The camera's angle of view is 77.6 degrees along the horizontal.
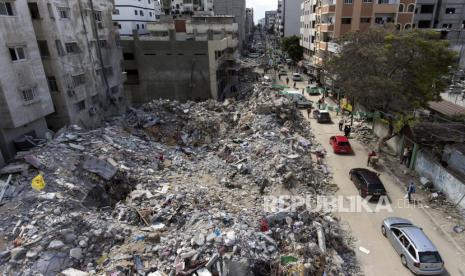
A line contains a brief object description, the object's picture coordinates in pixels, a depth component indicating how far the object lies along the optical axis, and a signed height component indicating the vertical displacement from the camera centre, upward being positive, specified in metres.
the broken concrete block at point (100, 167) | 14.88 -6.29
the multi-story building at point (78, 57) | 19.12 -1.30
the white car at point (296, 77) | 49.95 -7.63
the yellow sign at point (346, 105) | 29.81 -7.62
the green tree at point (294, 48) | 60.88 -3.46
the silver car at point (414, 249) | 10.59 -8.05
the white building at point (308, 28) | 48.78 +0.37
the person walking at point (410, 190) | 15.60 -8.36
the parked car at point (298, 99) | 33.56 -7.69
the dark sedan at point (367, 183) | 15.48 -8.04
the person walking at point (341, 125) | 26.19 -8.19
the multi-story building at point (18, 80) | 15.41 -2.05
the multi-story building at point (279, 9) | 107.19 +8.77
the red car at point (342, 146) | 21.38 -8.15
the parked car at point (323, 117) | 28.39 -8.07
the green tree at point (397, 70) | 18.64 -2.76
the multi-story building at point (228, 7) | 84.75 +7.17
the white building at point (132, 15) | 54.94 +4.10
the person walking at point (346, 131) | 24.42 -8.15
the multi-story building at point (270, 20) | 179.70 +7.31
